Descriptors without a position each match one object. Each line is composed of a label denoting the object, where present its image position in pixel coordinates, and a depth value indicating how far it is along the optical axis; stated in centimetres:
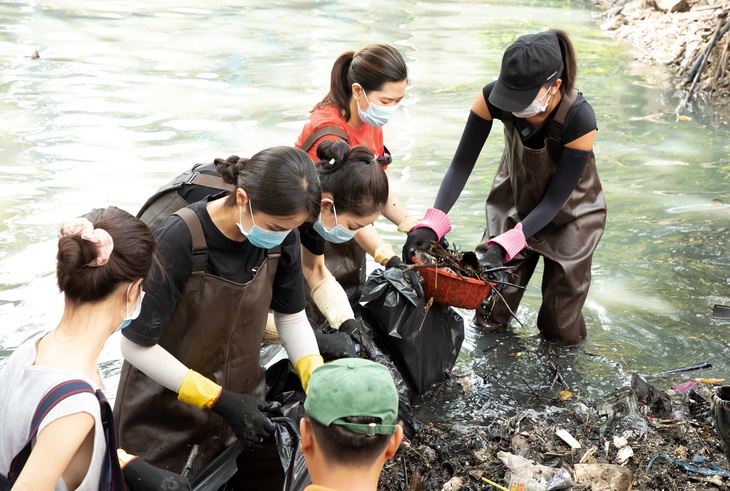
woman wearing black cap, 363
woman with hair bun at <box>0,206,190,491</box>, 180
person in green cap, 178
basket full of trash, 349
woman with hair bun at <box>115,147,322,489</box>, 251
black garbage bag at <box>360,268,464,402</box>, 359
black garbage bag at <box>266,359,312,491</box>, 258
